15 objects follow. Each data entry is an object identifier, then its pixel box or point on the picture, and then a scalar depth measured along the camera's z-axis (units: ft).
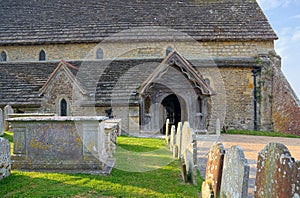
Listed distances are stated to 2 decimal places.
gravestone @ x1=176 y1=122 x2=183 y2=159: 29.15
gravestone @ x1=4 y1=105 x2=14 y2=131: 48.24
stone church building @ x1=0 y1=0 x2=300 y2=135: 53.67
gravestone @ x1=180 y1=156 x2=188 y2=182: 21.78
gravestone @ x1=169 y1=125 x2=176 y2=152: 34.94
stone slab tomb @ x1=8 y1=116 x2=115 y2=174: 23.30
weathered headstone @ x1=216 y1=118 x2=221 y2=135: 55.61
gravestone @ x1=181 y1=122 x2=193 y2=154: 23.52
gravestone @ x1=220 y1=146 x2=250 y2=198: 12.12
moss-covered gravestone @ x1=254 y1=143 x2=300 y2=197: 9.71
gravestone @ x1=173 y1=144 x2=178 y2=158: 30.60
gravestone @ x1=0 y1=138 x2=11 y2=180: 20.89
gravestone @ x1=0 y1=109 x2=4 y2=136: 40.57
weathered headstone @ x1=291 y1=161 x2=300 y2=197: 9.46
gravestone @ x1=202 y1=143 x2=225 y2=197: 15.17
